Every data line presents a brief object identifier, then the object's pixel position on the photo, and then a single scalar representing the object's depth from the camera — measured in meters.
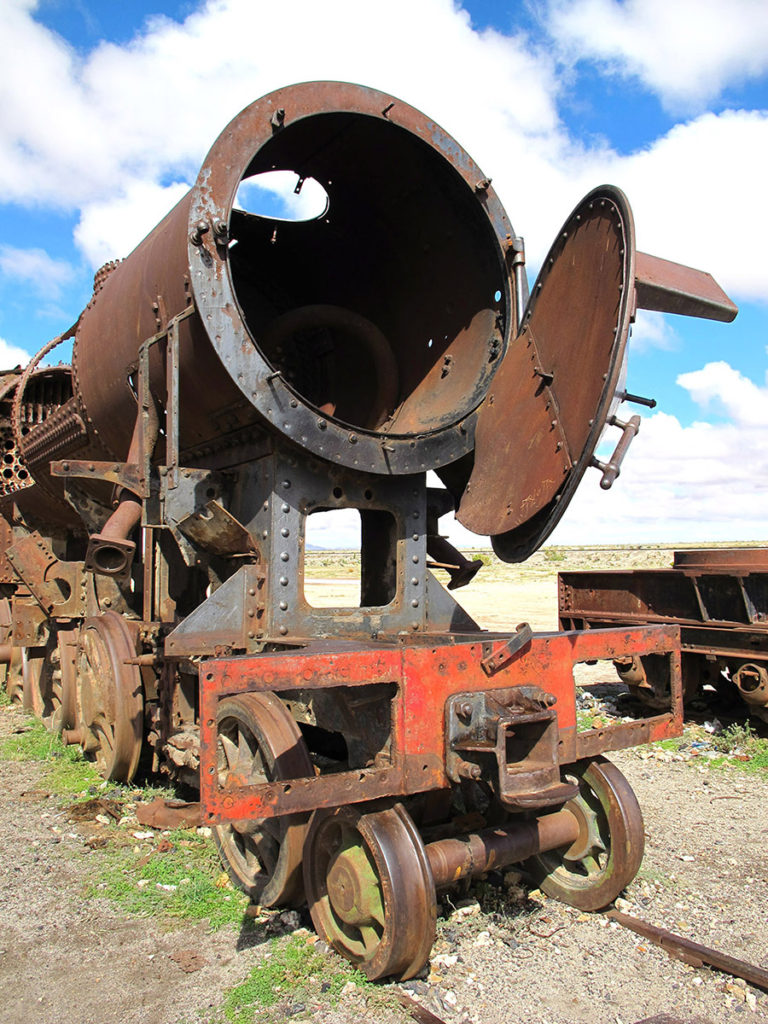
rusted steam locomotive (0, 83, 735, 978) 2.90
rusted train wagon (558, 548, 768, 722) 6.74
